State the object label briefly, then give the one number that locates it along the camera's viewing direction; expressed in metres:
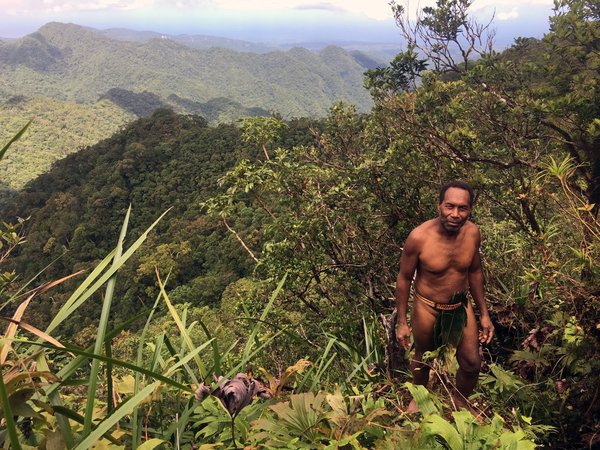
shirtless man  2.48
